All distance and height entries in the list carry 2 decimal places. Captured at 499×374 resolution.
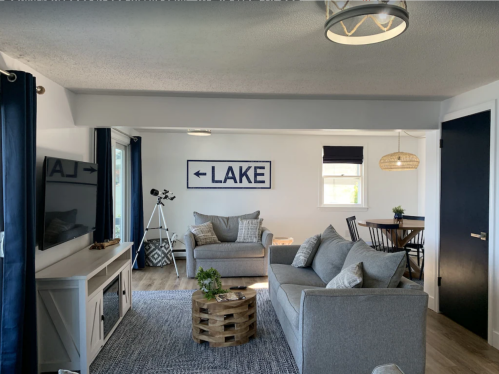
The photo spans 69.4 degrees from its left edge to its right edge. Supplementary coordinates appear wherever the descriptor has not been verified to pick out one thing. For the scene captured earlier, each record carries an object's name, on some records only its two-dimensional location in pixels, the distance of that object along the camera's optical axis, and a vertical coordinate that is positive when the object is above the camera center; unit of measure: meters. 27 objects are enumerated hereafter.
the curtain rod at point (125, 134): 5.18 +0.74
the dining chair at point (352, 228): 5.57 -0.71
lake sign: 6.69 +0.16
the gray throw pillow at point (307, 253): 3.95 -0.77
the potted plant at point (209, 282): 3.18 -0.89
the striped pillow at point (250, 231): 5.70 -0.77
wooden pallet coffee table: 3.05 -1.19
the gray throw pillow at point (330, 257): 3.46 -0.73
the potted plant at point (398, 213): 5.53 -0.44
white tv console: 2.64 -1.03
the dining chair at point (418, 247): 5.32 -0.93
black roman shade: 6.95 +0.56
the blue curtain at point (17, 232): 2.30 -0.33
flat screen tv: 2.92 -0.17
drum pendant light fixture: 1.54 +0.76
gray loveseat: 5.33 -1.11
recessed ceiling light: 5.73 +0.81
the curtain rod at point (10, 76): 2.31 +0.69
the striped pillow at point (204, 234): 5.53 -0.80
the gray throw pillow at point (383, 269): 2.63 -0.63
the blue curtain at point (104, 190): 4.11 -0.09
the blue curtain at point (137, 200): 5.73 -0.29
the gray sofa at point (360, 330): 2.47 -1.01
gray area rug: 2.77 -1.42
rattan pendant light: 5.55 +0.36
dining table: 5.21 -0.72
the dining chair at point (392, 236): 4.93 -0.75
